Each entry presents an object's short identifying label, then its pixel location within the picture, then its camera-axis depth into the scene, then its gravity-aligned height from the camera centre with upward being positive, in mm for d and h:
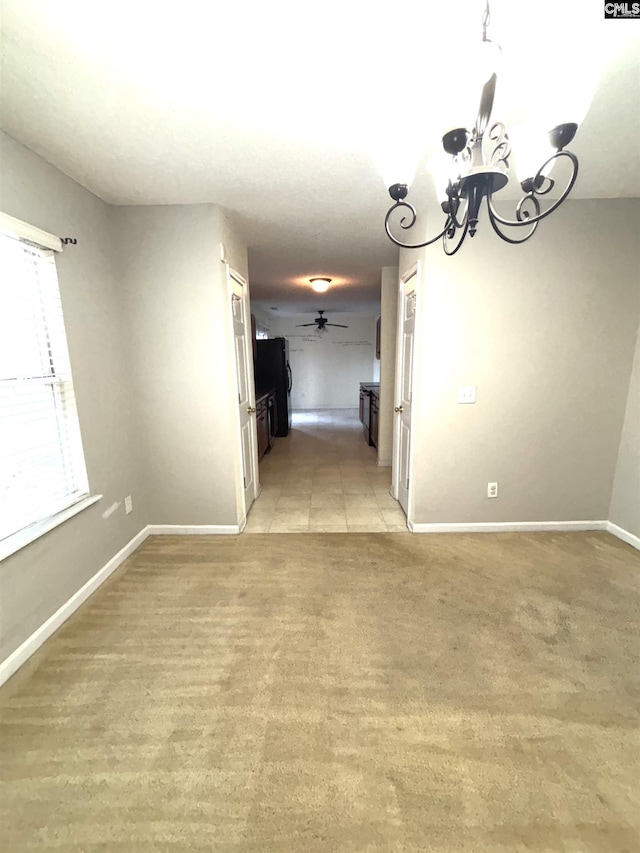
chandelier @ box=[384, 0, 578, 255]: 1131 +655
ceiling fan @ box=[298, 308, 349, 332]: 8095 +892
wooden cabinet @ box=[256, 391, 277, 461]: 5121 -909
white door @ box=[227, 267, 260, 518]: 3205 -214
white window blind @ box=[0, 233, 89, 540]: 1789 -182
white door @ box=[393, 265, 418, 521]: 3145 -232
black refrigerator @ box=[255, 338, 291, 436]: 6828 -131
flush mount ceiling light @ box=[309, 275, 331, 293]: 4938 +1107
